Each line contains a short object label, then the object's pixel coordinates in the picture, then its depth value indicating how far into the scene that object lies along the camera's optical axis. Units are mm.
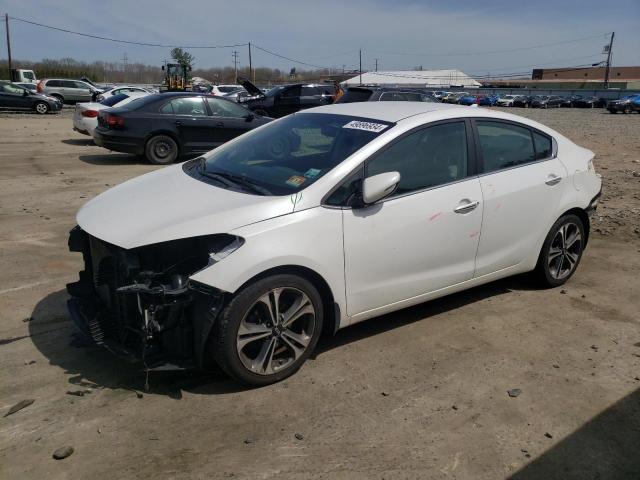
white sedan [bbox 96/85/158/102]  21941
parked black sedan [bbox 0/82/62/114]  26439
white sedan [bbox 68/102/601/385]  3240
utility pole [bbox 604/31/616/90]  87688
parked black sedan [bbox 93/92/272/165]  11633
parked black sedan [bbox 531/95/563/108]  59531
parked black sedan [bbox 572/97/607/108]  58947
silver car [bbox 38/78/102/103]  33844
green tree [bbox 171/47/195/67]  75875
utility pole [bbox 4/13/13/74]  61009
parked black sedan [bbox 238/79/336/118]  18328
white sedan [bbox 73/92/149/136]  14102
